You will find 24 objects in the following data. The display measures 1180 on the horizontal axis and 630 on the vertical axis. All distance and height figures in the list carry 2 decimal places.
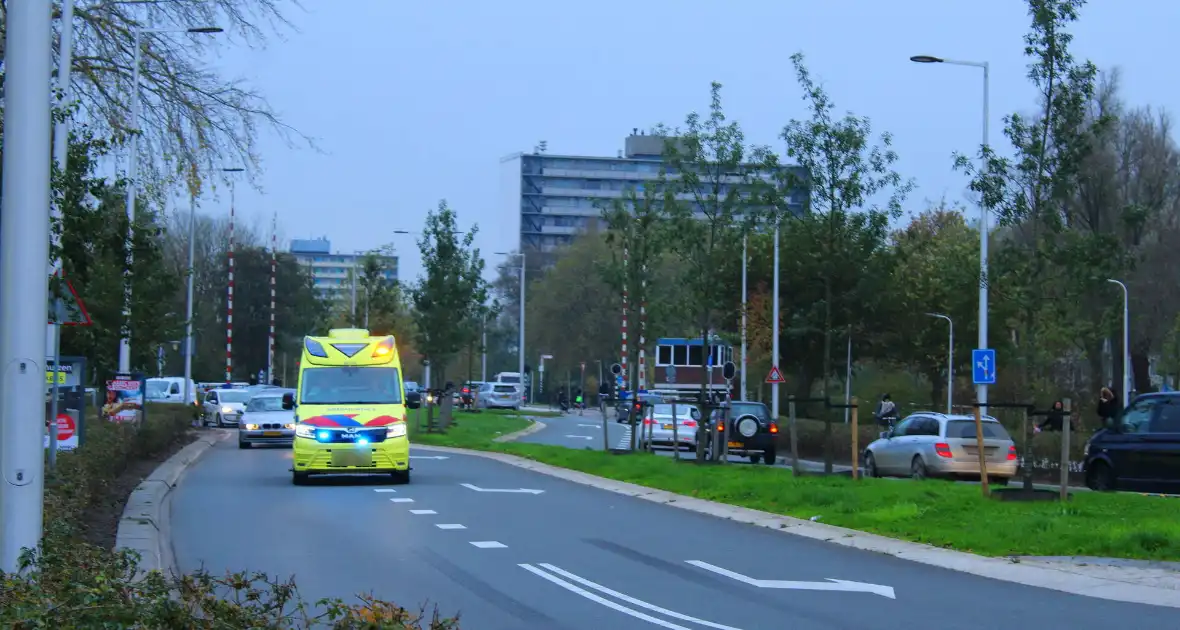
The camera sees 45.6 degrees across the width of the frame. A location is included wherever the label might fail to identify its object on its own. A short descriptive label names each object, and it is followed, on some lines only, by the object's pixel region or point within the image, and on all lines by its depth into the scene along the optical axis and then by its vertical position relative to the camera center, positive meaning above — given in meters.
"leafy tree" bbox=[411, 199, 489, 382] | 47.31 +2.51
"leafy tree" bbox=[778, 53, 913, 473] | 27.27 +3.66
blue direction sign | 27.17 +0.19
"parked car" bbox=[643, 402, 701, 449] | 38.28 -1.64
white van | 54.16 -1.15
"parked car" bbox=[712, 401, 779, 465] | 34.69 -1.60
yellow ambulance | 23.25 -0.75
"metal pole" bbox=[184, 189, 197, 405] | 47.12 +0.73
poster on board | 28.02 -1.16
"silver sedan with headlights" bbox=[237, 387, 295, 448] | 36.50 -1.63
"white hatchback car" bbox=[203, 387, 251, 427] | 50.59 -1.58
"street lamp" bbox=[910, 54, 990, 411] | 28.78 +3.05
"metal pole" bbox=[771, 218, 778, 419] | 41.71 +0.53
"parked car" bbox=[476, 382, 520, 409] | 78.56 -1.70
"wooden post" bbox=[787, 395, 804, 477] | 21.17 -1.06
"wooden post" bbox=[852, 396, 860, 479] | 20.52 -1.07
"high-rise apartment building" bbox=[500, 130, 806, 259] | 163.75 +21.30
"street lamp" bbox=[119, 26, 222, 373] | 17.72 +3.38
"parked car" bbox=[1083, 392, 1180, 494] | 22.02 -1.12
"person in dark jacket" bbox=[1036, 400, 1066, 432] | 28.02 -0.98
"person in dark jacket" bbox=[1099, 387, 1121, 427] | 26.77 -0.49
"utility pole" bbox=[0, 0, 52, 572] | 8.01 +0.45
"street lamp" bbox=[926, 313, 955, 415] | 54.79 +0.64
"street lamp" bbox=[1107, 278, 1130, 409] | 44.12 +1.19
